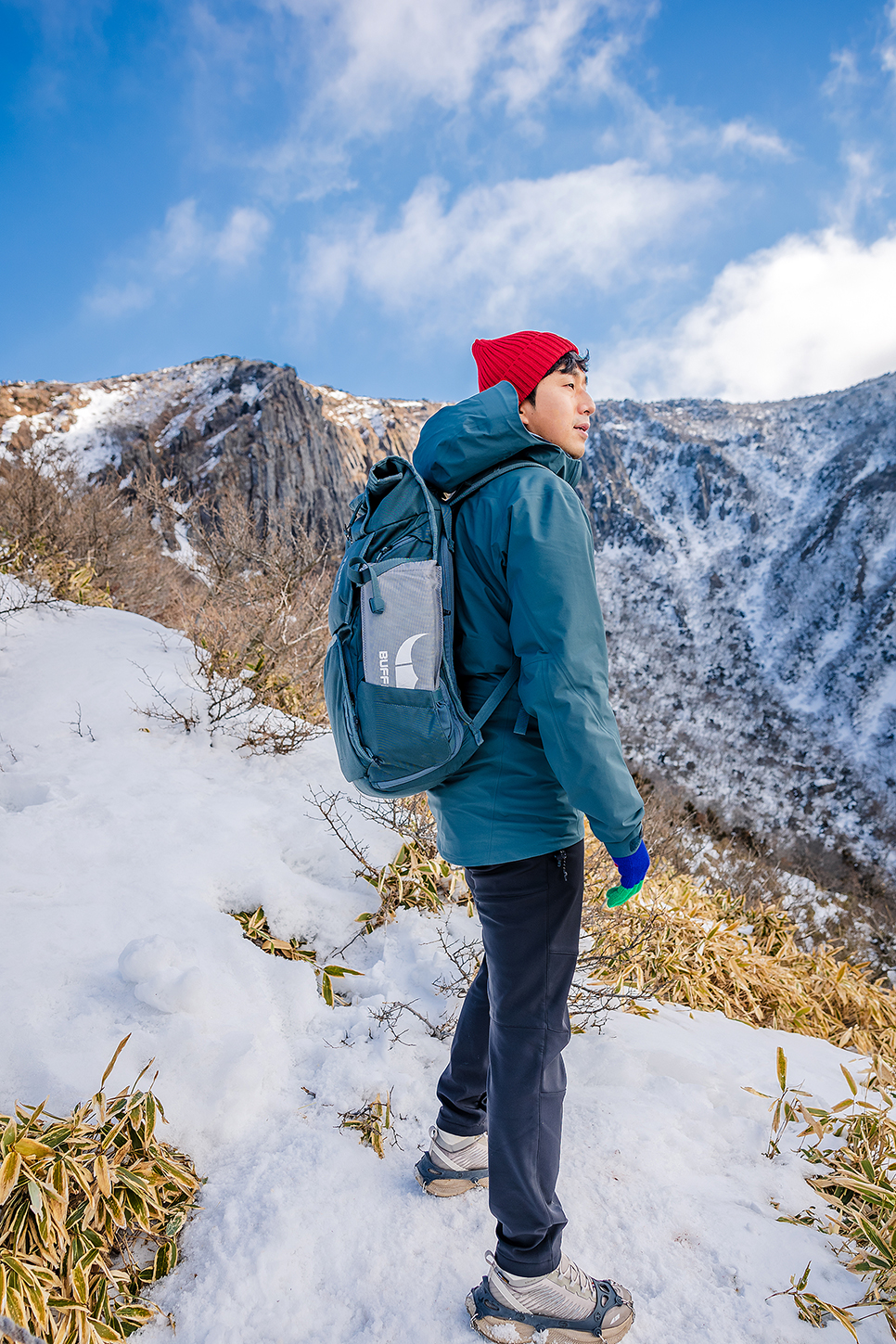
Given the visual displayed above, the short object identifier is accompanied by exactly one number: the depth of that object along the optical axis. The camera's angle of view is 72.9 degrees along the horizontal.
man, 1.25
